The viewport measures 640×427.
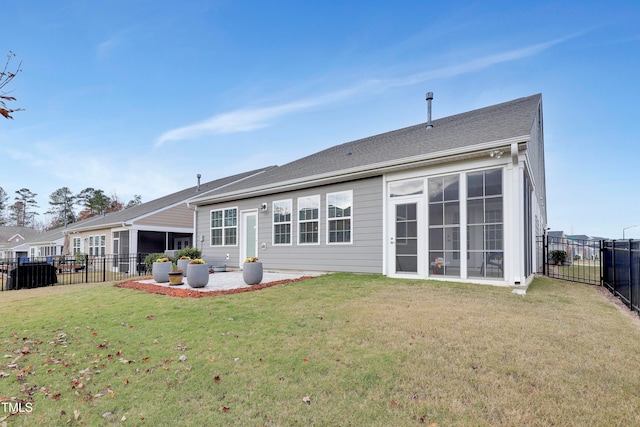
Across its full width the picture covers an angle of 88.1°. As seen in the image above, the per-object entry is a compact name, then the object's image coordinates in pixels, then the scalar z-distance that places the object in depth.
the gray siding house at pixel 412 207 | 7.11
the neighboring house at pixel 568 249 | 18.16
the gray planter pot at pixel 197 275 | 8.42
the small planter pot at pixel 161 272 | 10.06
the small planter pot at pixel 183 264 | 10.93
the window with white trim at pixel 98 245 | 21.75
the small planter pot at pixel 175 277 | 9.22
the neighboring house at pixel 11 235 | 42.09
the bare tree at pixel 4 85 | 2.61
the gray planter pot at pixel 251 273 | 8.73
